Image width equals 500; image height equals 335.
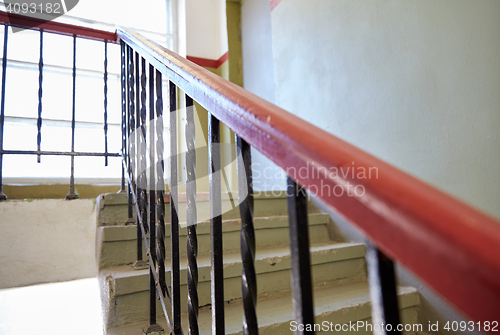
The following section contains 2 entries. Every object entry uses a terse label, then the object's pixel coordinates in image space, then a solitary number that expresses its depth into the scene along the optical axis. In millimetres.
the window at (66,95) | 3625
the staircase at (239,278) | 1178
